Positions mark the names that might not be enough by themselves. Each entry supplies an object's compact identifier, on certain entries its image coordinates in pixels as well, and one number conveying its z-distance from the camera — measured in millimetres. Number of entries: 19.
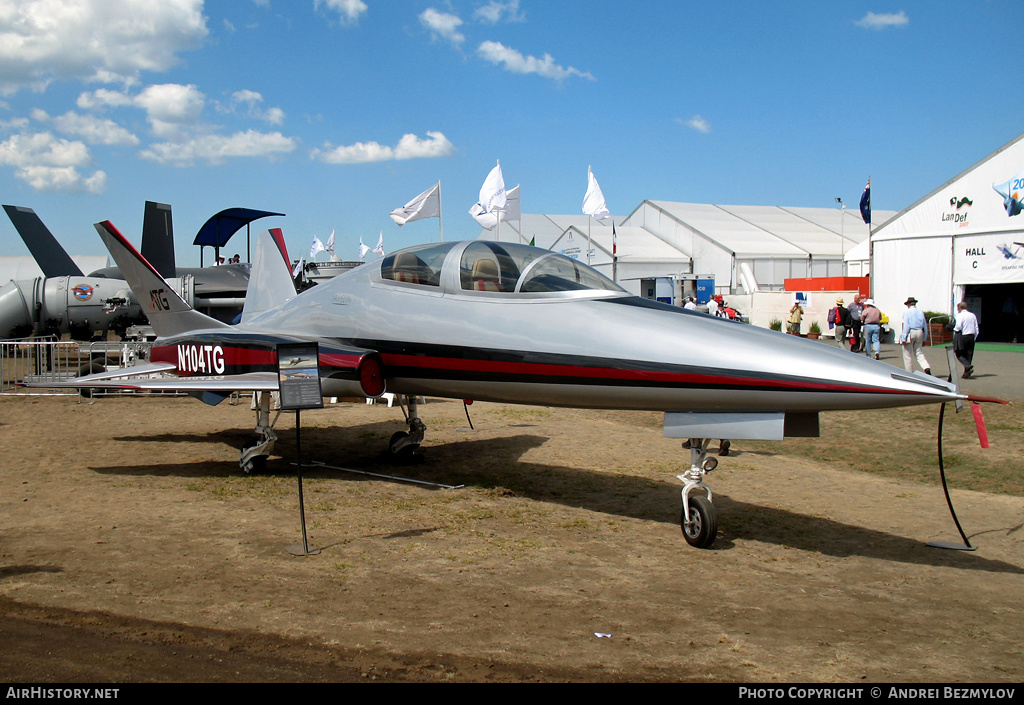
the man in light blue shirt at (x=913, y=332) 17203
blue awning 27703
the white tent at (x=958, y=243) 24250
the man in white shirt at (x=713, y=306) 25216
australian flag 32219
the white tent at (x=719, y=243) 42156
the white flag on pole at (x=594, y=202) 32656
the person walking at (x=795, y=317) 27078
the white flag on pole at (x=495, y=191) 28297
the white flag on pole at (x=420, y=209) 23953
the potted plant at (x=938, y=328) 25844
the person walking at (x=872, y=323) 20703
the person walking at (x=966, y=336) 16703
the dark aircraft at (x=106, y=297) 20891
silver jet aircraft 5215
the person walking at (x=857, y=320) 22719
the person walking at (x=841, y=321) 23156
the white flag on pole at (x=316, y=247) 63700
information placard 6188
